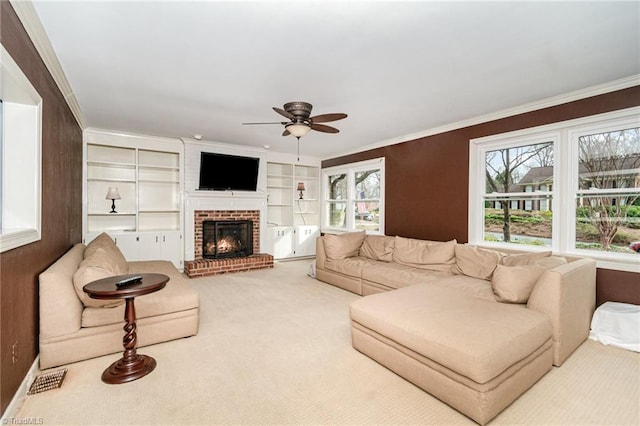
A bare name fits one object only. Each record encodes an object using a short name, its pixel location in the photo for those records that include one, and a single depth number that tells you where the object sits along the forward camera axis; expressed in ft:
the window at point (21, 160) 6.48
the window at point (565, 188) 10.17
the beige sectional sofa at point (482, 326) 5.95
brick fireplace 18.25
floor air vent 6.79
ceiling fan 10.32
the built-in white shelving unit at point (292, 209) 23.58
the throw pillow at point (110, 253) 9.85
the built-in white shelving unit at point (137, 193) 17.37
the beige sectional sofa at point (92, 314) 7.68
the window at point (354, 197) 19.94
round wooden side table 7.13
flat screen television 19.45
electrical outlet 6.16
